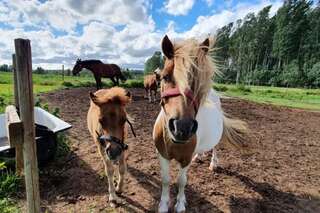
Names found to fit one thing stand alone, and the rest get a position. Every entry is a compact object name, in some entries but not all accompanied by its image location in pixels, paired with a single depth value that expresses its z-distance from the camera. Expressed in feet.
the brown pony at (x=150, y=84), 26.20
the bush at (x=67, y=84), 42.72
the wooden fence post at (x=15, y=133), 3.91
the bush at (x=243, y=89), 53.55
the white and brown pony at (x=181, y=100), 4.63
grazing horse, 30.35
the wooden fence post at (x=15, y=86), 9.71
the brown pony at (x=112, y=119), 5.88
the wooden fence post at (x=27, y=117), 3.95
